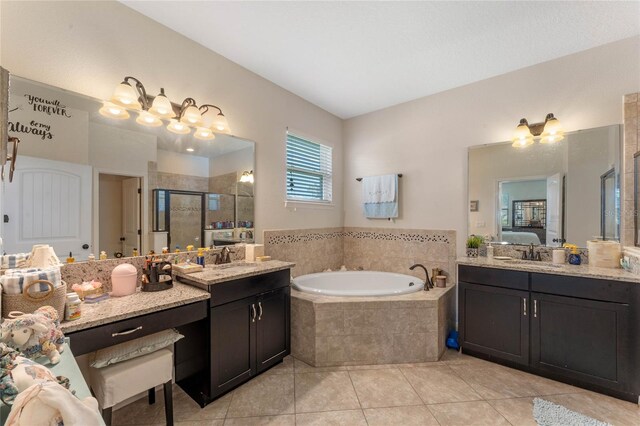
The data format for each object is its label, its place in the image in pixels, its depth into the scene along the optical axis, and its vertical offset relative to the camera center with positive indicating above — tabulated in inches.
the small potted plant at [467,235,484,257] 111.7 -12.6
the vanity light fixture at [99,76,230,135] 72.4 +30.5
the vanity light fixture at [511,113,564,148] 97.7 +30.8
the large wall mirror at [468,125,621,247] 92.0 +9.4
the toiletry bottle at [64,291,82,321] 51.0 -17.9
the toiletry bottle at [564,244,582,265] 92.4 -14.3
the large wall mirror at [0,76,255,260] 61.3 +8.5
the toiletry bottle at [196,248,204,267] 88.1 -14.6
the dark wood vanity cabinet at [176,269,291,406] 73.4 -36.8
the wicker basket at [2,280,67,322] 45.5 -15.1
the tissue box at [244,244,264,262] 101.9 -14.3
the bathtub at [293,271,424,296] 126.3 -32.1
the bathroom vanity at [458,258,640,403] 76.2 -33.4
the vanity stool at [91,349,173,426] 55.4 -35.5
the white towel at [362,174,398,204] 135.2 +13.3
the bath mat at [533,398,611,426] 67.9 -51.9
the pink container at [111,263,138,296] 67.7 -16.6
